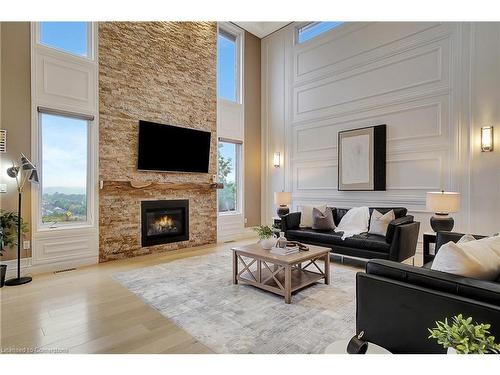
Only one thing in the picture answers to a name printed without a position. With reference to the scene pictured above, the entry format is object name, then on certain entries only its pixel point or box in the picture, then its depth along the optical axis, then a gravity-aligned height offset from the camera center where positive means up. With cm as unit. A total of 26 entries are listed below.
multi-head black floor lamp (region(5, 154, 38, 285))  339 +8
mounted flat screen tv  477 +68
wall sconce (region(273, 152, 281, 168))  662 +60
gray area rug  208 -117
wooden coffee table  280 -103
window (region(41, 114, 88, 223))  394 +23
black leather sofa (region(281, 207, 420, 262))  359 -78
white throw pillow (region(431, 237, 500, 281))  156 -43
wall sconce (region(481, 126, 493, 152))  388 +67
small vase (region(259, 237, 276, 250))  323 -68
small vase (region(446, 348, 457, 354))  105 -64
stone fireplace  440 +122
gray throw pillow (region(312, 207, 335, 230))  462 -60
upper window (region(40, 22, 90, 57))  389 +217
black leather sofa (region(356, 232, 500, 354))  136 -63
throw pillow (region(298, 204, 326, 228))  484 -53
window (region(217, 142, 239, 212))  621 +21
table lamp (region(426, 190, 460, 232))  354 -27
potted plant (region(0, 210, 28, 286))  325 -58
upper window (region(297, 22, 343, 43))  576 +339
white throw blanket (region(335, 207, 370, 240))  437 -58
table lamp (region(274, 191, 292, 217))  542 -25
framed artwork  494 +51
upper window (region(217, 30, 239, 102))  620 +273
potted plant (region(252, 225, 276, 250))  323 -63
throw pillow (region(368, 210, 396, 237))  403 -55
